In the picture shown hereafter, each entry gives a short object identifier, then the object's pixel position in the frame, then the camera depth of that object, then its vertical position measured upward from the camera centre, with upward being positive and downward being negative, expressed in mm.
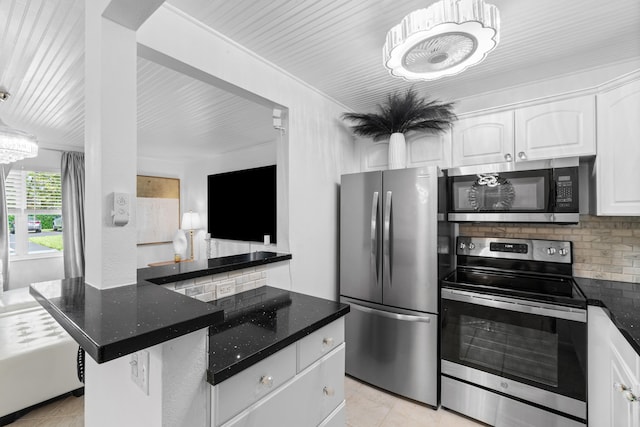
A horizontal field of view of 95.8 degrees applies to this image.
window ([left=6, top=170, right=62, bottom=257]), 4191 +44
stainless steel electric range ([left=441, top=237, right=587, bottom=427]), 1694 -832
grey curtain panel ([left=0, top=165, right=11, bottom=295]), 3903 -233
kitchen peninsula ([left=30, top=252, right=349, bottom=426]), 812 -507
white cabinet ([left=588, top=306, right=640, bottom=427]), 1189 -791
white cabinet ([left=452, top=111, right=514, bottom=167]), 2143 +559
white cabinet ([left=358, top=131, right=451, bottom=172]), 2426 +551
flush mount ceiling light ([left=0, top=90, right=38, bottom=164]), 2391 +621
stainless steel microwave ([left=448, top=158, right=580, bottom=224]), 1887 +137
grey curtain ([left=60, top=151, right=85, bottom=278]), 4449 -51
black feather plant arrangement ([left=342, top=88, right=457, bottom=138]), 2380 +817
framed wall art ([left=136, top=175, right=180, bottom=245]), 5023 +92
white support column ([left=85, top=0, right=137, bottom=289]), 1080 +283
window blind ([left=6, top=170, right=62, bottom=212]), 4199 +363
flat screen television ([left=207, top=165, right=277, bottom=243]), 4008 +140
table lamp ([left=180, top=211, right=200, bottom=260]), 4961 -125
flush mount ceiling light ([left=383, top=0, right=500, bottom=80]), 1198 +799
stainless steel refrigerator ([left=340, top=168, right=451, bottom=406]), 2117 -503
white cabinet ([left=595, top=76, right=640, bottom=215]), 1715 +364
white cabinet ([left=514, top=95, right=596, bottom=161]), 1880 +557
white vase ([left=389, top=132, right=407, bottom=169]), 2463 +520
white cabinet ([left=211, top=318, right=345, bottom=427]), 992 -704
